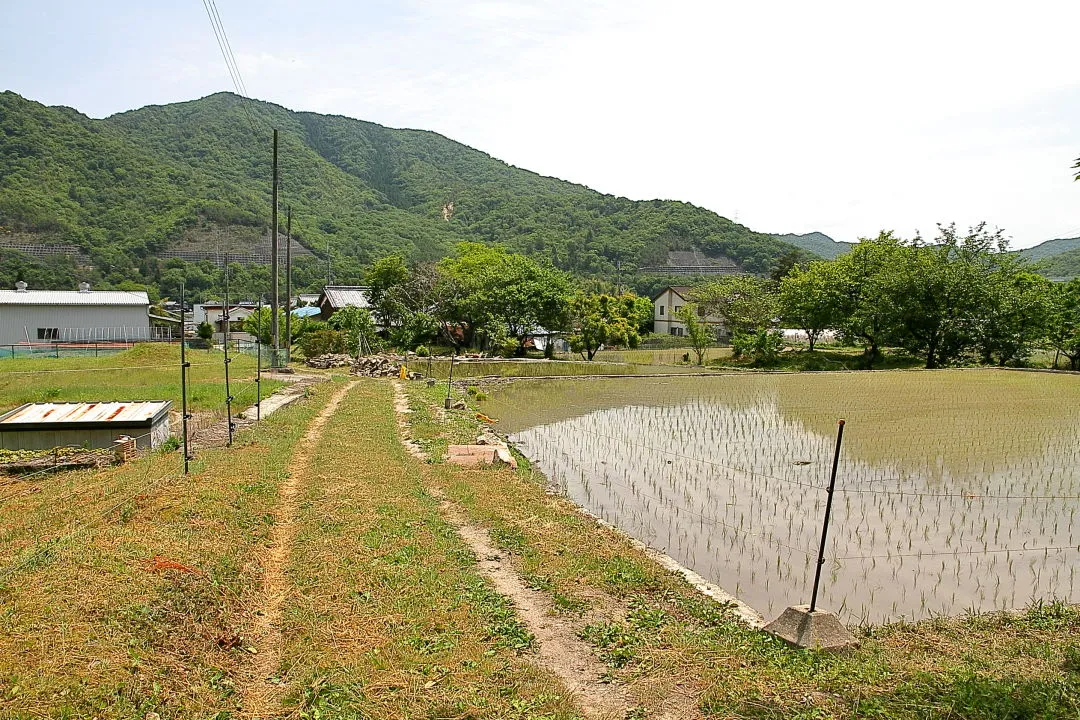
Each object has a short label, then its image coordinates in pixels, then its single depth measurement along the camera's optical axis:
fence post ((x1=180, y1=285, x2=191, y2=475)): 8.61
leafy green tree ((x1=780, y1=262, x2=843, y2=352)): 41.59
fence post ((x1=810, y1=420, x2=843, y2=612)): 5.48
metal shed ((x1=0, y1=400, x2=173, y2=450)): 11.66
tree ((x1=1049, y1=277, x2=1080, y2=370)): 33.25
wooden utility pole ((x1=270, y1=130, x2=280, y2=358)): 26.59
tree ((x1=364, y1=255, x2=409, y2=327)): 45.25
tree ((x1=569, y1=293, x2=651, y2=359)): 41.31
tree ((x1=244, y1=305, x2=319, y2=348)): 43.12
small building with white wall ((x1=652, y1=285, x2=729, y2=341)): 60.59
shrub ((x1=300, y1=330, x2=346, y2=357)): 37.78
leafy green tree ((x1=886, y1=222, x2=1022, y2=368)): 37.19
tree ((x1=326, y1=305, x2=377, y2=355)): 38.09
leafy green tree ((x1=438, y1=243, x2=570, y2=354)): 41.69
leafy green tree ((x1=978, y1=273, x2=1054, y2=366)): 35.38
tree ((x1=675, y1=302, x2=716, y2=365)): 40.22
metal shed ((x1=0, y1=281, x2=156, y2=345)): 38.91
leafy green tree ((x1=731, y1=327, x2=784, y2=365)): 39.06
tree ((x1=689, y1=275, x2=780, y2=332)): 46.75
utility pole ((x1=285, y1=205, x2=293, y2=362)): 31.39
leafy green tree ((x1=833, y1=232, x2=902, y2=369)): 38.81
